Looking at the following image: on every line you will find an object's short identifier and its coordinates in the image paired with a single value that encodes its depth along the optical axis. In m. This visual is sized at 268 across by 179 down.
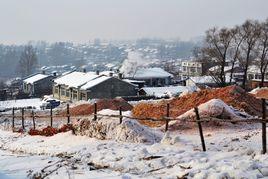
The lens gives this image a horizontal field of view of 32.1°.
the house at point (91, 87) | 67.00
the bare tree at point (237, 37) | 61.94
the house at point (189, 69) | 136.49
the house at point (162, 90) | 66.69
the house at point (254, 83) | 81.86
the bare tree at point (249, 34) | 61.72
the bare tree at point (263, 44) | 61.75
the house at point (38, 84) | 96.50
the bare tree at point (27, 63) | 157.00
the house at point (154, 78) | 94.00
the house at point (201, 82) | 83.70
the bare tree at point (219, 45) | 61.81
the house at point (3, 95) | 80.64
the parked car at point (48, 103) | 57.18
